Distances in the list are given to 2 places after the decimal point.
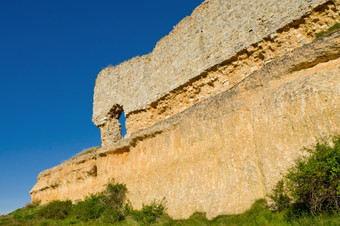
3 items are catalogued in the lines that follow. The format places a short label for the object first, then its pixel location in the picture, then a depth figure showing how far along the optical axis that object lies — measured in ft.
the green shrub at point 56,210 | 43.01
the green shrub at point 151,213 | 27.27
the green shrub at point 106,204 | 34.45
